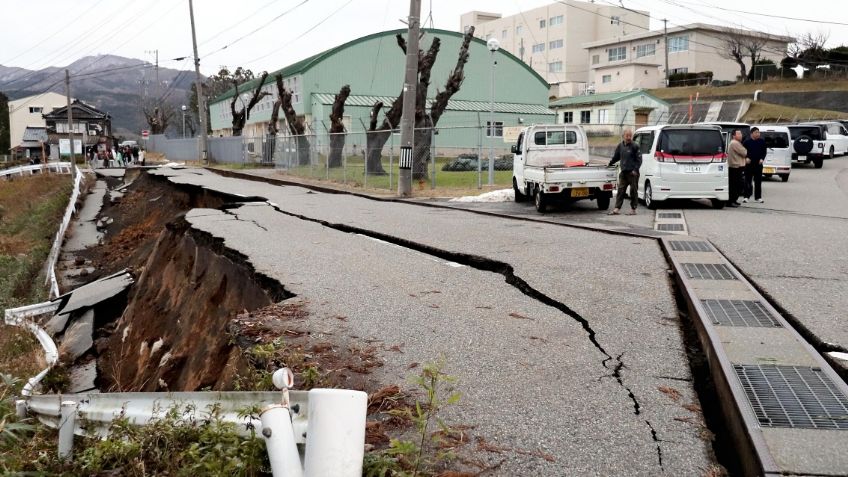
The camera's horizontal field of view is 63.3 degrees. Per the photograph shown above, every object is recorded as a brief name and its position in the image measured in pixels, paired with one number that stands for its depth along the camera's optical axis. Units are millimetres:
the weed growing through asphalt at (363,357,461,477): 3176
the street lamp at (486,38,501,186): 23286
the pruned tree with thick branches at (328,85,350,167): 29500
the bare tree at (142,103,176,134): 86438
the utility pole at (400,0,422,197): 20328
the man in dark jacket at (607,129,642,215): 14258
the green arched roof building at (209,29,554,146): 50719
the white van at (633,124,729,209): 15312
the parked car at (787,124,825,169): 28797
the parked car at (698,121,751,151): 20489
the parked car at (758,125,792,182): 22859
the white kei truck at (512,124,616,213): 15008
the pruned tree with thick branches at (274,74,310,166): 41281
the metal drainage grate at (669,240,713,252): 9867
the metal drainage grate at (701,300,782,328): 5844
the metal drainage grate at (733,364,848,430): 3803
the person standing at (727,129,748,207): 15828
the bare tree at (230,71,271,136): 54328
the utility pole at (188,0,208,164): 42050
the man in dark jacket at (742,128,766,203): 16320
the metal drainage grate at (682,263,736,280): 7883
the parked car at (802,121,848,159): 33969
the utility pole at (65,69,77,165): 47344
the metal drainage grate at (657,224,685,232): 12109
